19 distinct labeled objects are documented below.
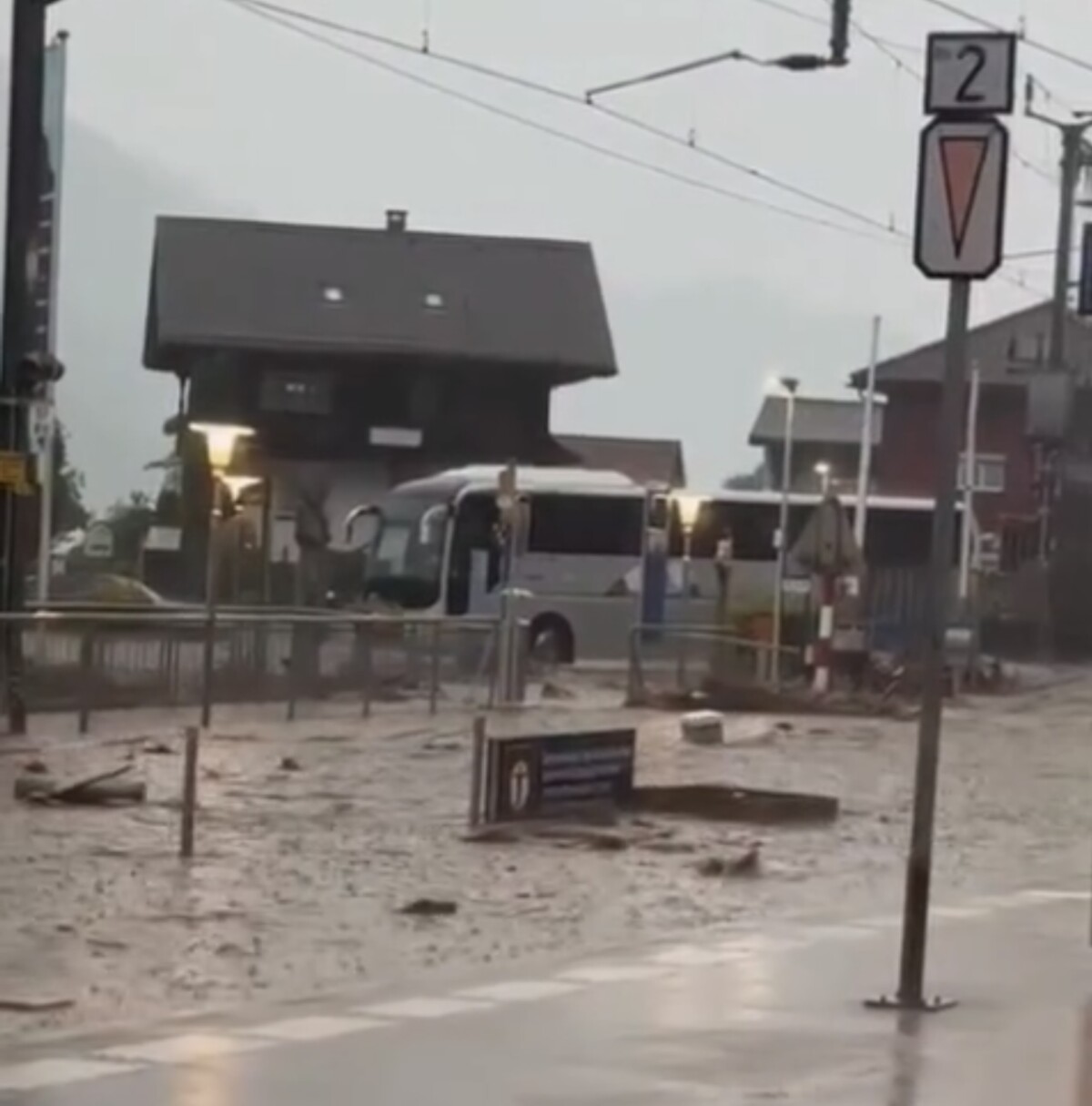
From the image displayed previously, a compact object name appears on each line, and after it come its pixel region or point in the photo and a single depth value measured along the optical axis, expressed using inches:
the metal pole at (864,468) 2039.9
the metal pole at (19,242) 1099.3
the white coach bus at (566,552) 2092.8
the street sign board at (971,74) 439.5
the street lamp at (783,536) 1700.3
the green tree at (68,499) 2770.7
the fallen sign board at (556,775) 766.5
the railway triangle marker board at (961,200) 438.0
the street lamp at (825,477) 1766.5
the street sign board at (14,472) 1041.2
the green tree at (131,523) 2883.9
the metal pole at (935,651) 450.0
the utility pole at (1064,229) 2300.7
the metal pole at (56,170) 1180.6
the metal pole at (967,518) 2086.6
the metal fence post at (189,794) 681.0
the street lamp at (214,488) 1192.2
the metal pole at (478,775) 749.9
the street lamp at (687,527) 2126.0
